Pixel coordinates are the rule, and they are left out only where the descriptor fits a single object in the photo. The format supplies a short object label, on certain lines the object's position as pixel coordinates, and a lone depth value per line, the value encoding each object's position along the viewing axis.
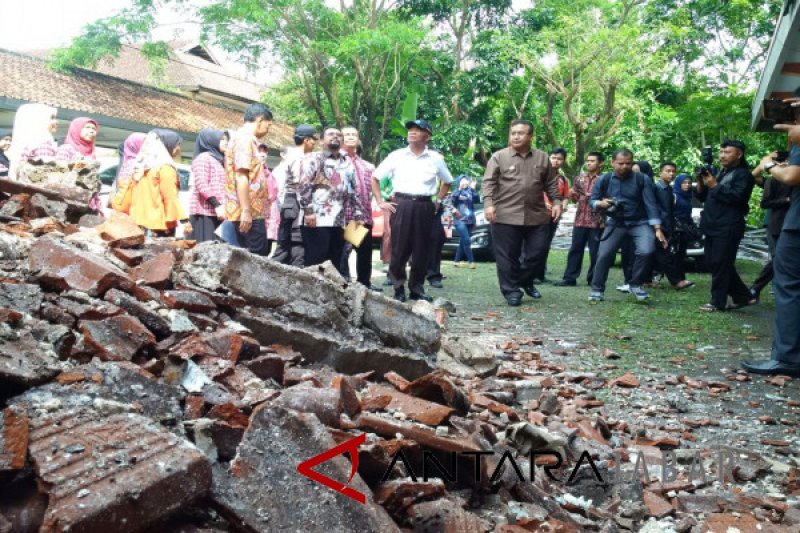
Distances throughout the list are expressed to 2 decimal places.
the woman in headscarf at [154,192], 6.30
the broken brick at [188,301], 3.61
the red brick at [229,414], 2.60
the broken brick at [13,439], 2.01
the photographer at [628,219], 8.88
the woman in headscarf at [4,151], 9.89
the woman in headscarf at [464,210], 13.78
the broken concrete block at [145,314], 3.29
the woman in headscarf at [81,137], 7.20
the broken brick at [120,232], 4.27
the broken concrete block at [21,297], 2.99
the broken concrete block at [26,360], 2.36
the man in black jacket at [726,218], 8.31
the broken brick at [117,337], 2.86
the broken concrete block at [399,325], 4.43
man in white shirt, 8.13
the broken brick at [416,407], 3.02
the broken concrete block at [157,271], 3.80
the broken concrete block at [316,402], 2.63
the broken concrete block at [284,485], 2.11
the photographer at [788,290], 5.33
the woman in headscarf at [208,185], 6.66
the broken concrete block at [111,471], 1.85
